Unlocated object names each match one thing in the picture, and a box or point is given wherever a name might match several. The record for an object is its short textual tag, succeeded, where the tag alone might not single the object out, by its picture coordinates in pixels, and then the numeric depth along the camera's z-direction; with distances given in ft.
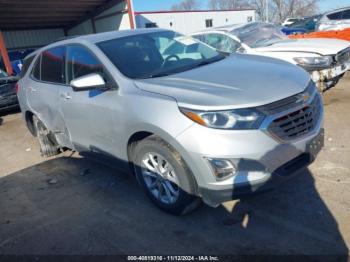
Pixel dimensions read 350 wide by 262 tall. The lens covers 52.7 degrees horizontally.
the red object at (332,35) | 26.20
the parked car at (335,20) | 40.84
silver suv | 9.11
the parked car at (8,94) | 29.99
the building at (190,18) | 90.79
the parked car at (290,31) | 49.36
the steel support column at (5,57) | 50.08
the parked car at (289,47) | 19.44
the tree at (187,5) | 256.52
